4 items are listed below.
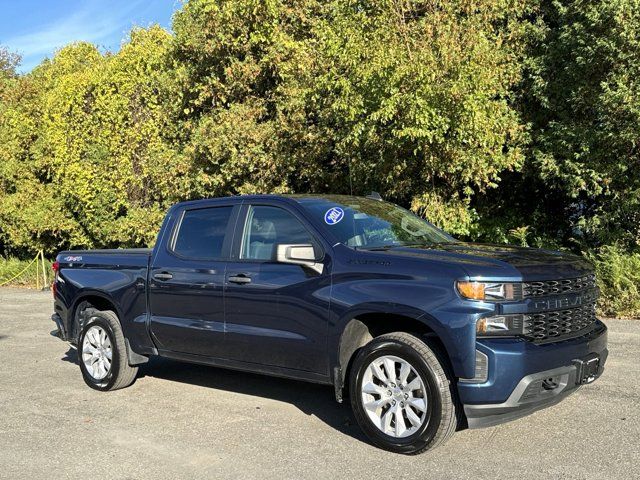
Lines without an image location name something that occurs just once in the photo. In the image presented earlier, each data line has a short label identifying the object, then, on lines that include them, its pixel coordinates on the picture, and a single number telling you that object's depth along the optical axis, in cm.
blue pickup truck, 434
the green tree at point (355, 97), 968
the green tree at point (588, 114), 1027
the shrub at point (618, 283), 1018
